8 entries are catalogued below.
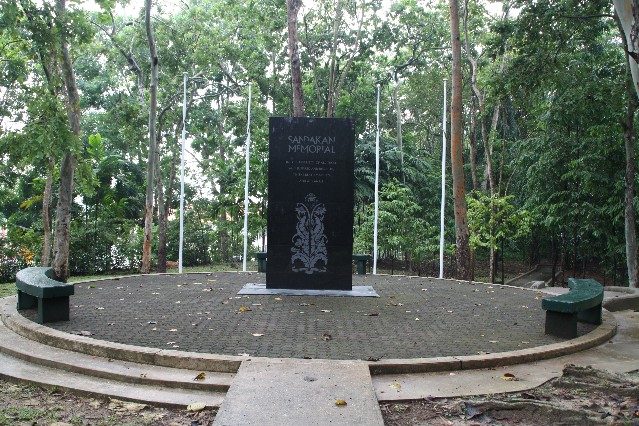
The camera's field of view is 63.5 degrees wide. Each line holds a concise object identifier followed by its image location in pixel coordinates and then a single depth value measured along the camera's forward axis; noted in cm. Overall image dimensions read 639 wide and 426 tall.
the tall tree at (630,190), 1134
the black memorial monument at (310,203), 924
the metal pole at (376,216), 1298
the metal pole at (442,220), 1303
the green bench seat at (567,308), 567
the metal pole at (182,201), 1308
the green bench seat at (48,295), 585
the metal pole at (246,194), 1315
